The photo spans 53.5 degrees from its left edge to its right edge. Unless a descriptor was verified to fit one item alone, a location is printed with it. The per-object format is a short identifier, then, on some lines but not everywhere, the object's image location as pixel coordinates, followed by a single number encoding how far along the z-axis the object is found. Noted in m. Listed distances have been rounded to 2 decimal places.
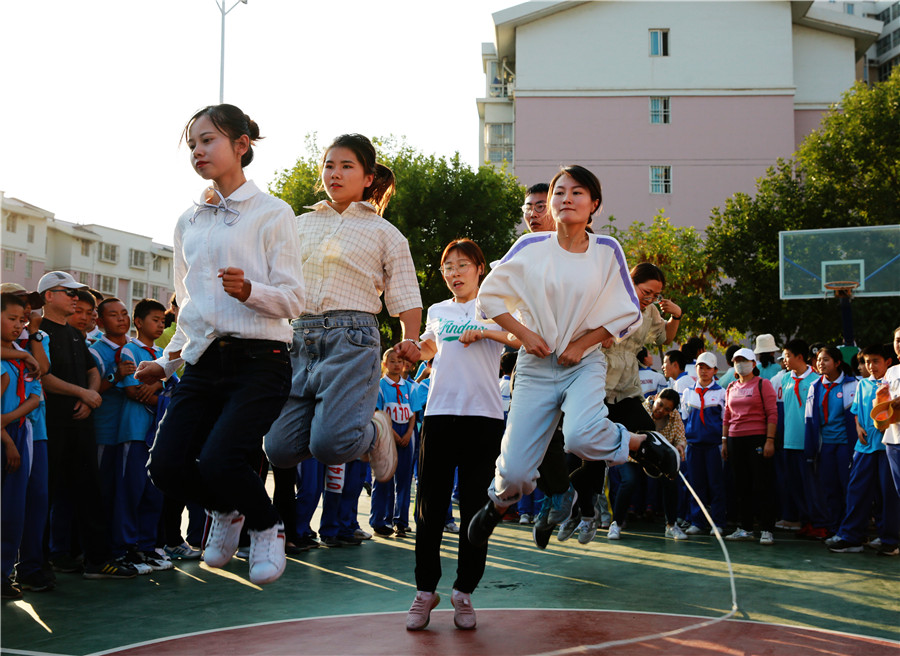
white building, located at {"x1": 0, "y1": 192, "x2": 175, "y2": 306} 58.41
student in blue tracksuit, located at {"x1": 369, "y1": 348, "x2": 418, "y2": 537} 10.19
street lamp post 26.03
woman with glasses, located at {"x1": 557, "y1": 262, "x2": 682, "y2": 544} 5.79
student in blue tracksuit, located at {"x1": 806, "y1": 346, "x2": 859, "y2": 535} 9.80
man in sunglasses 7.15
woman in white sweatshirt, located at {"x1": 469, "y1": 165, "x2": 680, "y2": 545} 4.68
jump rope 4.98
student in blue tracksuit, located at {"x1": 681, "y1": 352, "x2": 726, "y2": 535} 10.55
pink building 37.00
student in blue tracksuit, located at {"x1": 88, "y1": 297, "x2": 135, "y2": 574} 7.55
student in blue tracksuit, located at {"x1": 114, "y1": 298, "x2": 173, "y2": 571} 7.55
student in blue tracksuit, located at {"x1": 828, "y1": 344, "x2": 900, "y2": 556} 8.91
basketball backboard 15.34
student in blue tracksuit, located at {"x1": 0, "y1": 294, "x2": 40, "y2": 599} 6.32
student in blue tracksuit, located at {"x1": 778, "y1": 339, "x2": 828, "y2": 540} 10.01
